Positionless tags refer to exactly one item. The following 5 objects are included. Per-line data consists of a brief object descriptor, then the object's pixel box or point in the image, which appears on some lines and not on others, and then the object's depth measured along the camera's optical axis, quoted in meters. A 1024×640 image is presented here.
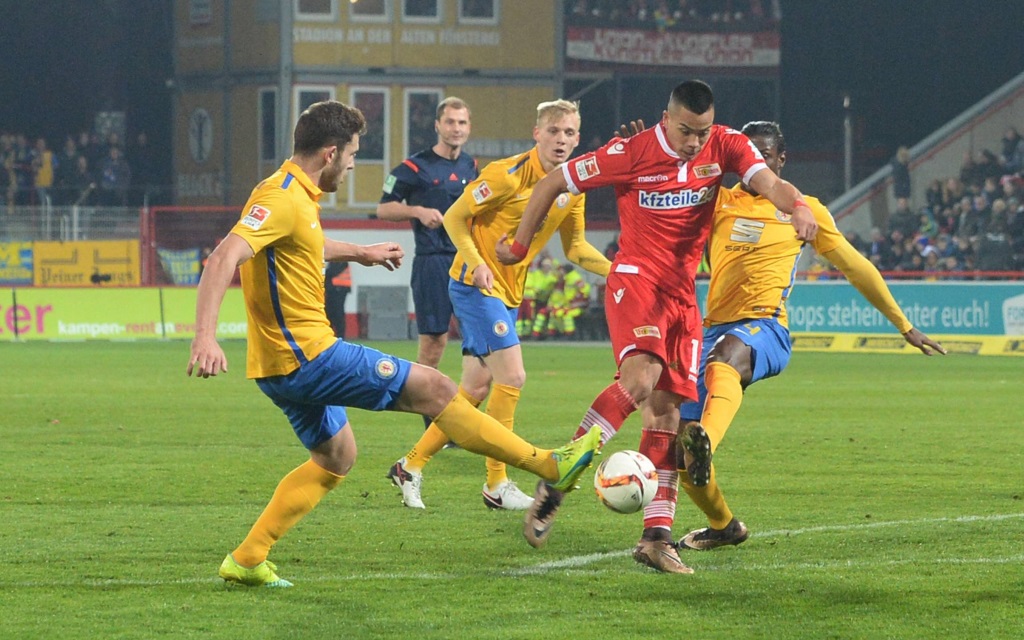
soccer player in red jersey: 13.57
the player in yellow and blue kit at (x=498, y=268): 17.45
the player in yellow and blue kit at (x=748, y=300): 14.41
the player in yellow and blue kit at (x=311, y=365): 12.23
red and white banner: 76.12
